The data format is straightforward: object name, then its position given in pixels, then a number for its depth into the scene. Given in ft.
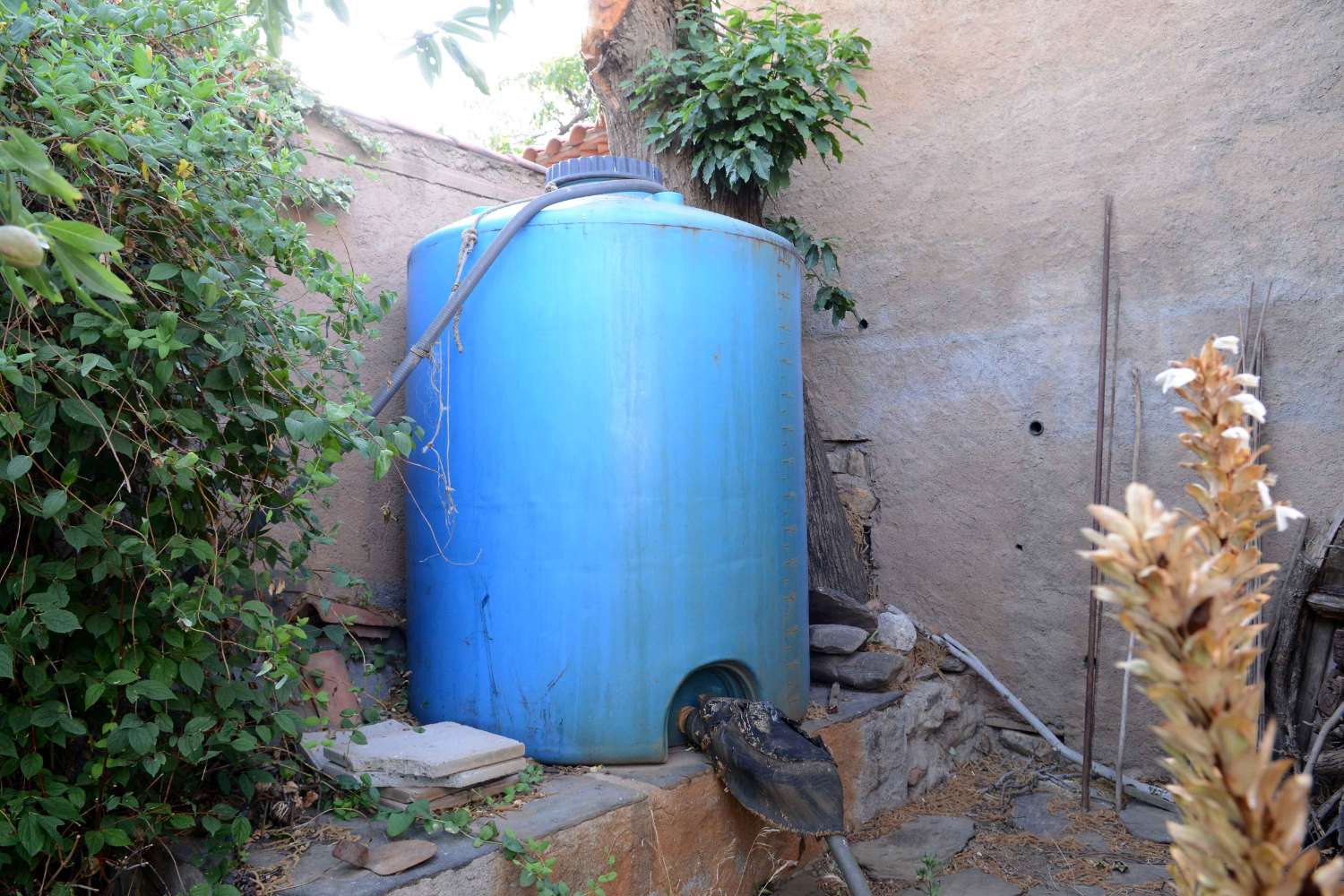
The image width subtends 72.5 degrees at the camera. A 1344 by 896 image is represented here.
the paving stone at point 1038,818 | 10.07
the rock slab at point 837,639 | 11.26
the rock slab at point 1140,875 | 8.87
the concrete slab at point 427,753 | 6.95
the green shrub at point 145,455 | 5.14
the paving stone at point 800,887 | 8.77
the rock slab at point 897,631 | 12.05
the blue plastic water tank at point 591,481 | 7.95
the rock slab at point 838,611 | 11.85
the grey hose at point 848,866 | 7.41
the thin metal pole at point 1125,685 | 10.39
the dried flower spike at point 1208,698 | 1.46
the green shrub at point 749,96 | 11.46
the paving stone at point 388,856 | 5.86
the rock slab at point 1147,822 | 9.87
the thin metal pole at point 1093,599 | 10.77
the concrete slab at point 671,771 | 7.69
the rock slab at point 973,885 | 8.73
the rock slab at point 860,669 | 11.02
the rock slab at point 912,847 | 9.15
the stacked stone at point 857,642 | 11.09
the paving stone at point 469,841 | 5.69
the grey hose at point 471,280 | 7.46
